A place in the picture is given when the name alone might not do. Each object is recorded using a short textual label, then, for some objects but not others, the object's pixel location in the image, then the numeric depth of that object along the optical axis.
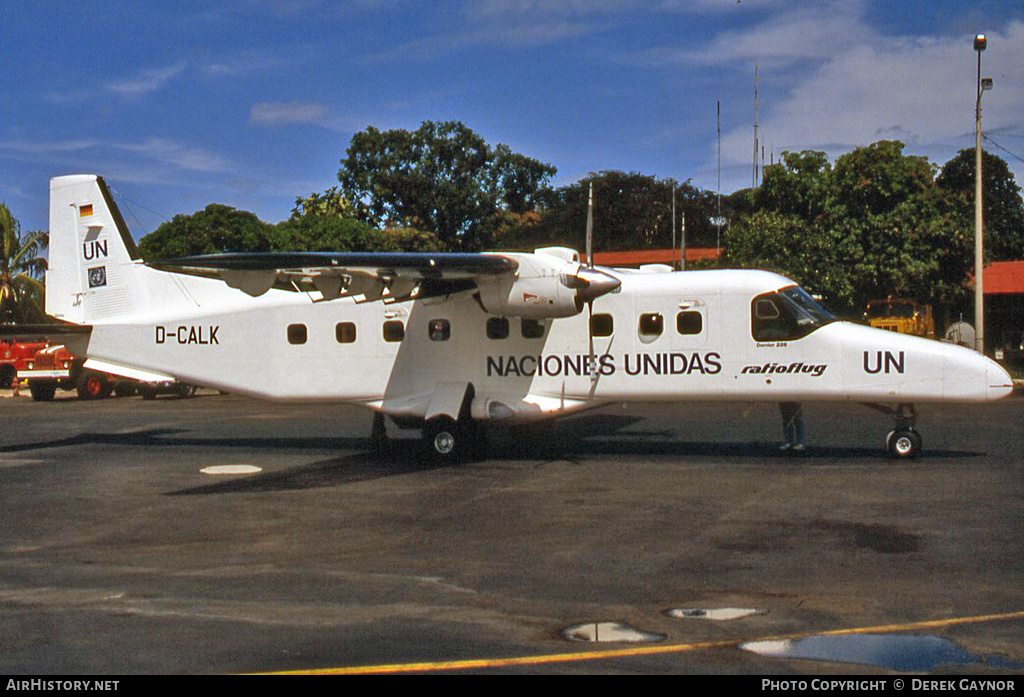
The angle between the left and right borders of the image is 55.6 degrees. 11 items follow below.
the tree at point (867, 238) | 38.66
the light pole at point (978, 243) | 29.64
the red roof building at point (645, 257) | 60.19
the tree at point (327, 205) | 57.62
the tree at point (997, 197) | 56.62
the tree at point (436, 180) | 57.44
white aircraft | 14.37
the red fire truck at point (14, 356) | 34.88
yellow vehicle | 35.62
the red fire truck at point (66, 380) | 31.72
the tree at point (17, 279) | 47.94
